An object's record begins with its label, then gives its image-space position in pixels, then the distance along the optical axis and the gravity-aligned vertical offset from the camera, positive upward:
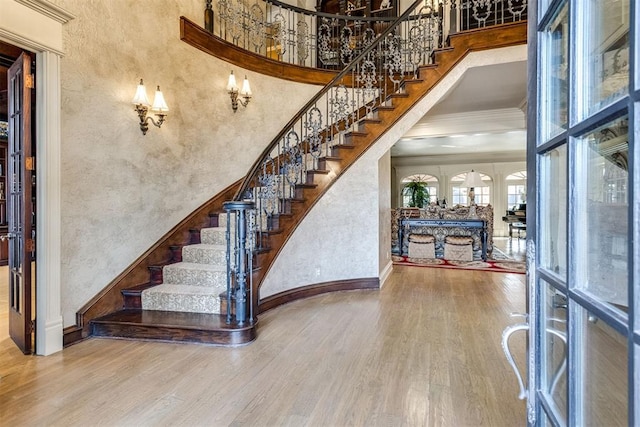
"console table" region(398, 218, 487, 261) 7.20 -0.28
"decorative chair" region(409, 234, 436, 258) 7.35 -0.73
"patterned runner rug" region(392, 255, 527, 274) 6.16 -0.99
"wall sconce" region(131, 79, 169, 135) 3.45 +1.09
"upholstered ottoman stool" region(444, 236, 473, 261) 7.04 -0.75
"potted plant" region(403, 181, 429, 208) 12.76 +0.65
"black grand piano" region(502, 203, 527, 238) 10.32 -0.21
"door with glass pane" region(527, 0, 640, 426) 0.56 -0.01
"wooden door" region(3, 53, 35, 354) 2.66 +0.10
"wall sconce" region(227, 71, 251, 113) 4.64 +1.64
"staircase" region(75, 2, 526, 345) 3.03 -0.22
